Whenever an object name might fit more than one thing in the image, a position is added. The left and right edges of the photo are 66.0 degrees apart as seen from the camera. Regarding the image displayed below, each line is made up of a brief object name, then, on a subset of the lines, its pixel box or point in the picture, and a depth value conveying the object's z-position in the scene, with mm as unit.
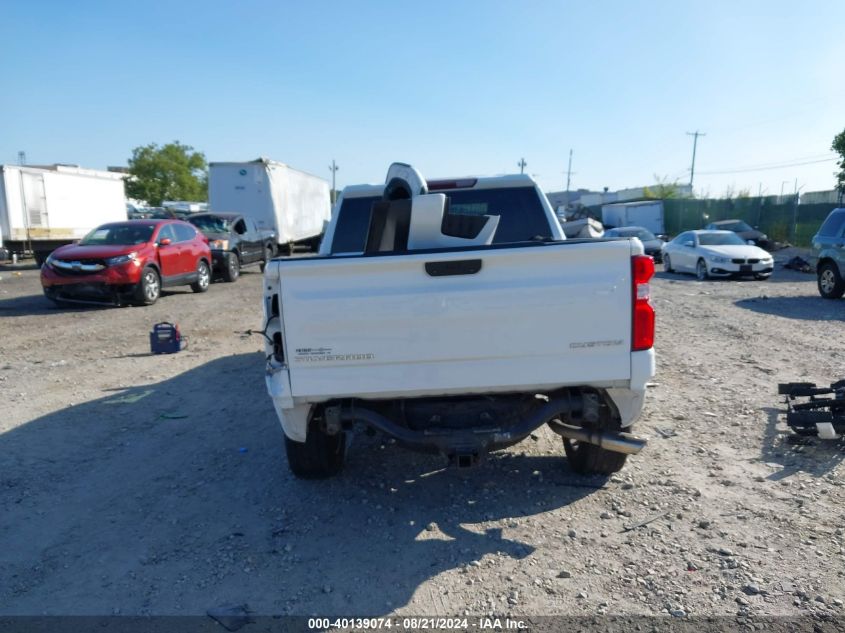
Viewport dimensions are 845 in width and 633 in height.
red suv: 12289
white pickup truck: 3559
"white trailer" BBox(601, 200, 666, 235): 38219
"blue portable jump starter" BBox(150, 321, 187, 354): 8883
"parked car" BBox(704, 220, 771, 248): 25531
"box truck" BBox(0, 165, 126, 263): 21453
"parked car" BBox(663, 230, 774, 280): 17391
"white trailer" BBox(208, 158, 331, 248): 23125
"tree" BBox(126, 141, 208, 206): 58344
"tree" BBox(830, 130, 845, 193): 27645
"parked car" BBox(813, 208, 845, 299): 12680
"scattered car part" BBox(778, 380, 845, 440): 4836
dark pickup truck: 17938
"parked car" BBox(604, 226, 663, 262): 23797
